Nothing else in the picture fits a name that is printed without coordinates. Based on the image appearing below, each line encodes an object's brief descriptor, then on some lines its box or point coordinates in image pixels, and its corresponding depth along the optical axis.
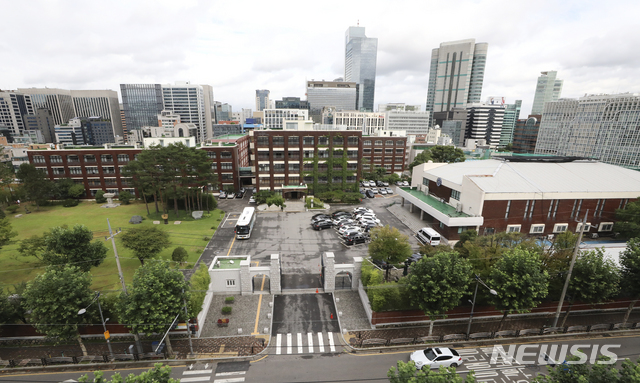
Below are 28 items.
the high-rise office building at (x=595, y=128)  90.00
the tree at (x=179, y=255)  34.69
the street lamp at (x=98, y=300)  21.45
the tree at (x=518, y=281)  22.16
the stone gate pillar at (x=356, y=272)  30.64
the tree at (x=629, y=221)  41.16
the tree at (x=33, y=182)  57.62
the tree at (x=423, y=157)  85.50
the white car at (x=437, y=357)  21.30
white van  41.81
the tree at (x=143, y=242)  32.50
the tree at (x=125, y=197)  62.72
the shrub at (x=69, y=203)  62.44
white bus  44.16
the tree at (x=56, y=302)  20.33
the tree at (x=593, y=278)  23.58
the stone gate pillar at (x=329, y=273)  30.11
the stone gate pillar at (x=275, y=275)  29.30
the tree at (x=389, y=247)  30.38
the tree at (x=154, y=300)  19.77
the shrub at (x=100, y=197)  64.75
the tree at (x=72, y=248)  28.91
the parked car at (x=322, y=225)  48.97
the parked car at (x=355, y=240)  42.53
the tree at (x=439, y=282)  22.38
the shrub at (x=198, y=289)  22.73
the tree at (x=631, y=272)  24.19
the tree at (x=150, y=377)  12.12
